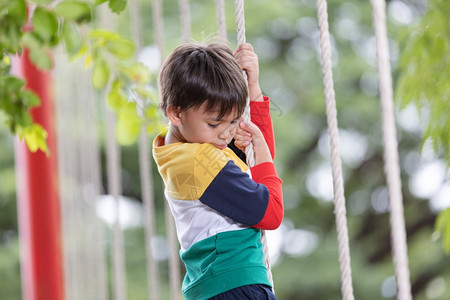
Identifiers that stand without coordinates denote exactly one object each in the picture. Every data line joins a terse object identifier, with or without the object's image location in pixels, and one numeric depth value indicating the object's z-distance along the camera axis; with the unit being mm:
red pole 5036
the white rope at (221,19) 3046
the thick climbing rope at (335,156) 2798
